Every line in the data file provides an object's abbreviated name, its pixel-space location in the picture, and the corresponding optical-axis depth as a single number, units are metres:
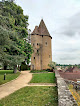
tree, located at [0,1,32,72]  7.29
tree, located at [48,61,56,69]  24.23
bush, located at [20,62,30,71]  27.97
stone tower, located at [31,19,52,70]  24.66
